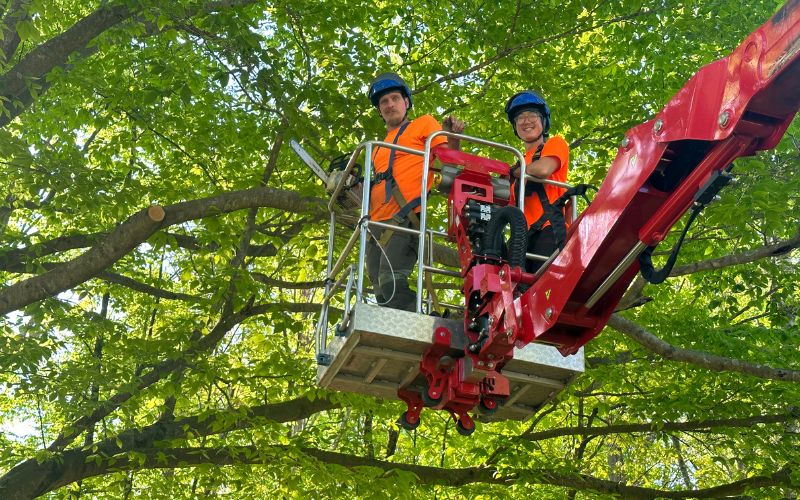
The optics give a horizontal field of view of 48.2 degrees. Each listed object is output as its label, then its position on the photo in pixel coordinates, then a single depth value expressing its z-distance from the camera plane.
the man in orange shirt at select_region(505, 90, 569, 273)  6.11
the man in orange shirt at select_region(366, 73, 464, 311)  6.58
